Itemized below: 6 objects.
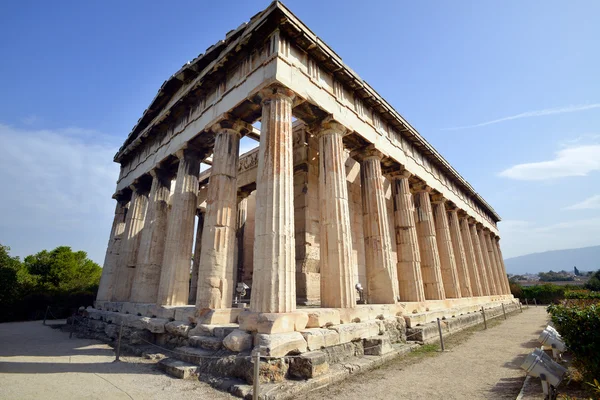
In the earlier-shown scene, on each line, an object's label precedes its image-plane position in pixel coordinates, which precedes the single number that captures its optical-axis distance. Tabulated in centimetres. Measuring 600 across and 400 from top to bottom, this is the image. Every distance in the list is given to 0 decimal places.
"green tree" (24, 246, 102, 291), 2970
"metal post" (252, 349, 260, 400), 422
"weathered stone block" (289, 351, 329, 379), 538
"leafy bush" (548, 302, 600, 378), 427
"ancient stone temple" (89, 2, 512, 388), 727
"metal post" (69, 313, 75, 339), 1365
